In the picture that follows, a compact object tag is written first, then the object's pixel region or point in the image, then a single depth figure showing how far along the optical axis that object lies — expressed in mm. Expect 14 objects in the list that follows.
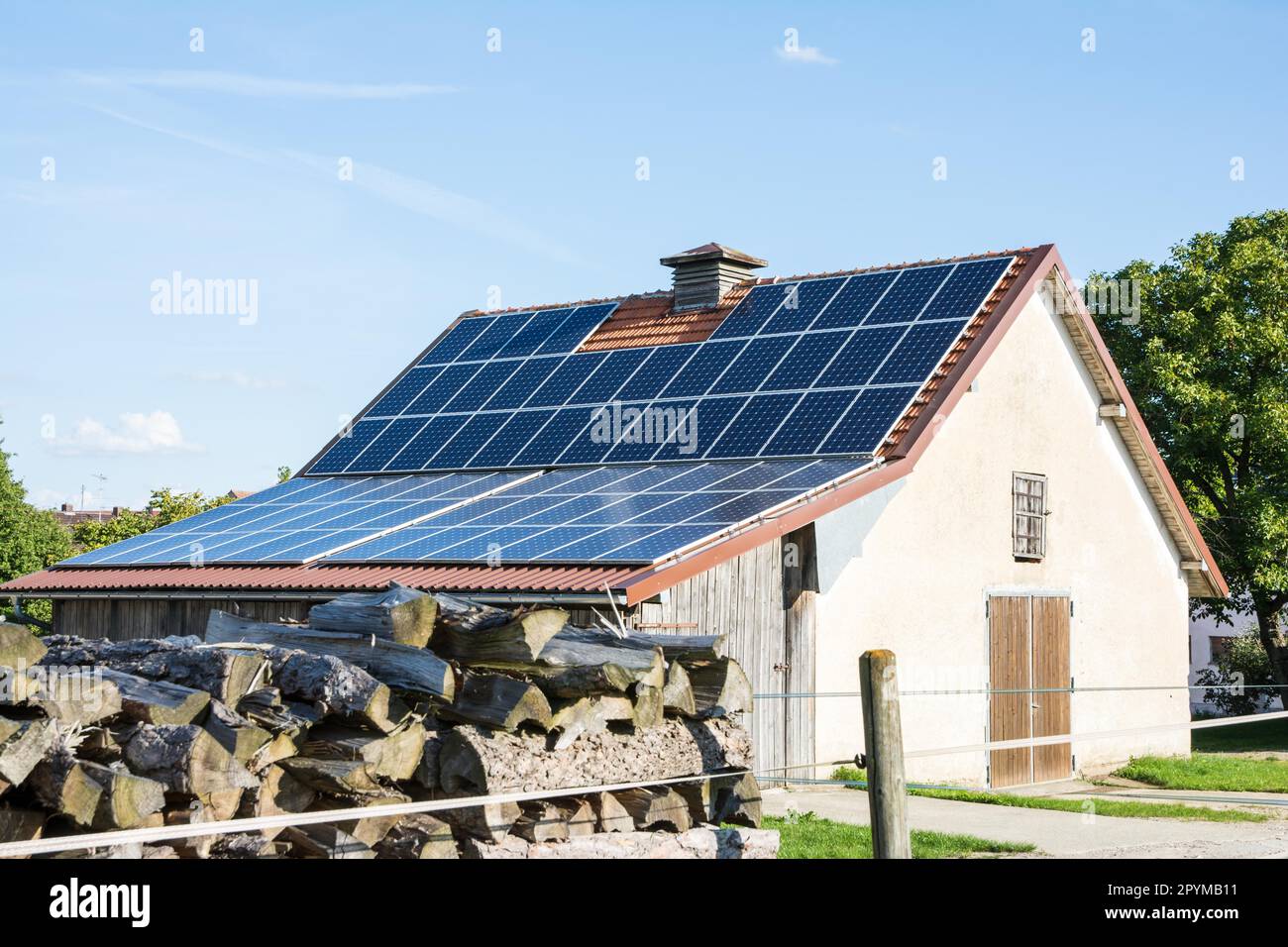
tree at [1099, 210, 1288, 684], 31531
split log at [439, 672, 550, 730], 9992
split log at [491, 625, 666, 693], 10469
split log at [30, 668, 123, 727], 8266
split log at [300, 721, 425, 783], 9453
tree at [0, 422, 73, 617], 44125
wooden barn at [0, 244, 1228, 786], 17688
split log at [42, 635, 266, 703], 9281
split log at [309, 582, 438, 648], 10328
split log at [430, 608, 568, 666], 10305
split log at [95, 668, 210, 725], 8750
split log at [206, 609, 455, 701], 9953
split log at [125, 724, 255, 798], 8539
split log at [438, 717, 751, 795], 9852
